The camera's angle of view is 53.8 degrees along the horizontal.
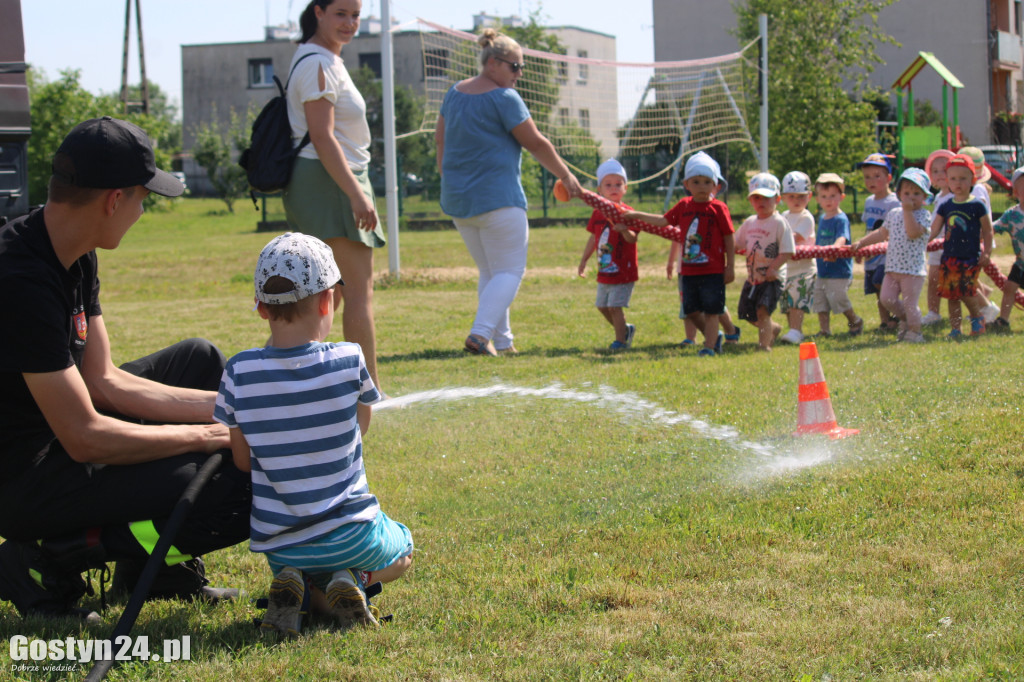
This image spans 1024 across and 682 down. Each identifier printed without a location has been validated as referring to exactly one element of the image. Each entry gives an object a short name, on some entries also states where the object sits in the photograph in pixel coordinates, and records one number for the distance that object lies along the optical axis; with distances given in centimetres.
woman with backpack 559
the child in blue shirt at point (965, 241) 894
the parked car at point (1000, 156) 2881
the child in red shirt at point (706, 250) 828
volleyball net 1889
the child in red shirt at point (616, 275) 874
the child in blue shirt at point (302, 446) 295
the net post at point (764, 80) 1777
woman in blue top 784
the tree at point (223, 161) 4431
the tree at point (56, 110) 3231
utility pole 4459
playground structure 2625
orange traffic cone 504
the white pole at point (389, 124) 1329
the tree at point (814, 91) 2742
